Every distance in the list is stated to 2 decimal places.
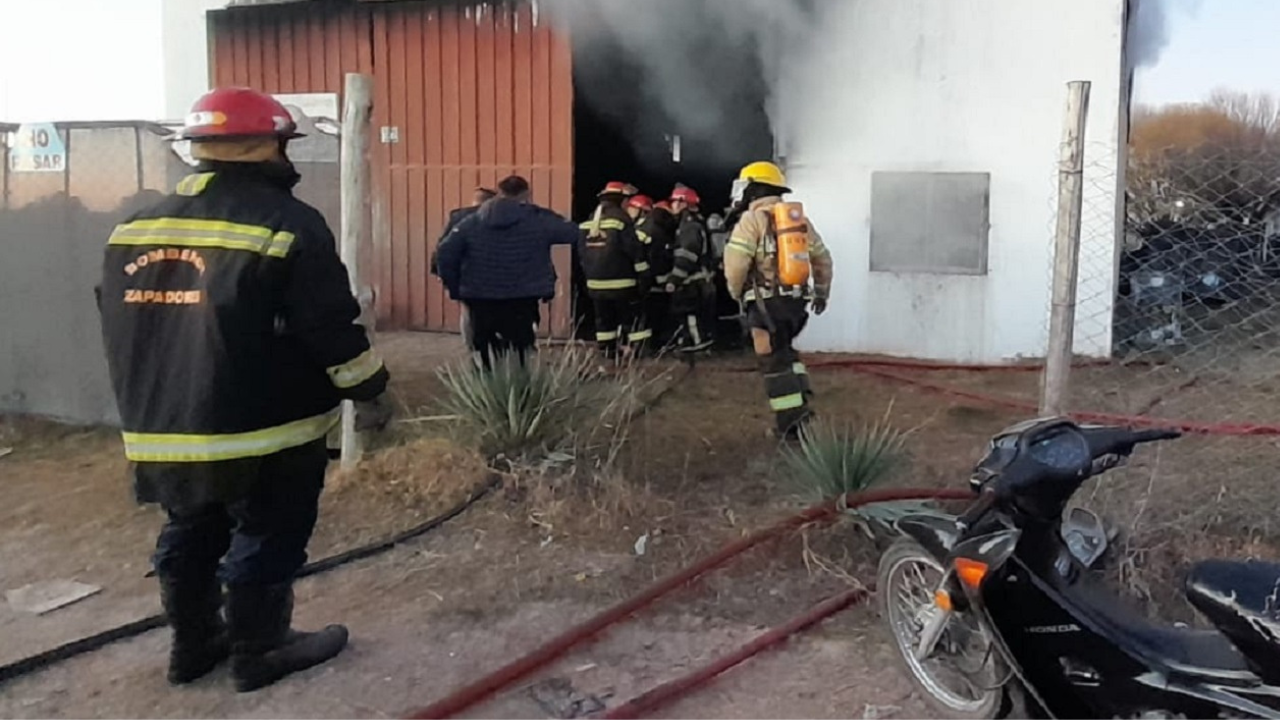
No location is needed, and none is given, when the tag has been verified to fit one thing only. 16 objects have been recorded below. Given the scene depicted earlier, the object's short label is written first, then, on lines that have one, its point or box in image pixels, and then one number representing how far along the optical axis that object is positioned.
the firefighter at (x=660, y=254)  11.51
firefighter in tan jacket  7.11
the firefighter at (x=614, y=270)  10.63
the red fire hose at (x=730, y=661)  3.82
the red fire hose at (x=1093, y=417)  6.17
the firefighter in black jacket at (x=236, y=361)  3.81
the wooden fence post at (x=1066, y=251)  4.36
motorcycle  2.87
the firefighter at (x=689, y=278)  11.36
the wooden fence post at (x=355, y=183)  6.29
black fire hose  4.30
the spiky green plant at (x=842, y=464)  5.41
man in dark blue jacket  7.87
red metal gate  12.30
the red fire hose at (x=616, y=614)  3.85
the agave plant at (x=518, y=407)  6.35
